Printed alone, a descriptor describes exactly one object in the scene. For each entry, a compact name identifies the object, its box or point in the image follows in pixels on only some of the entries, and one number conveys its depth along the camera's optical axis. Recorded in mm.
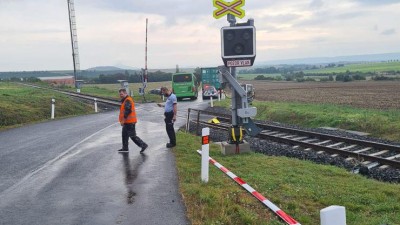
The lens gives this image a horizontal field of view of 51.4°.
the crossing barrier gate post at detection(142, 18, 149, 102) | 36431
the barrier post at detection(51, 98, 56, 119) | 22388
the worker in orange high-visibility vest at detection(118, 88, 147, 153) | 11000
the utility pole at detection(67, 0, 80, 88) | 47375
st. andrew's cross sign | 10391
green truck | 46469
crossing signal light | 9812
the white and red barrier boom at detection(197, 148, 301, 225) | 5785
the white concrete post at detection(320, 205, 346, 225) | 2859
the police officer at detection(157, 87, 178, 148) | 11648
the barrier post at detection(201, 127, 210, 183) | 7727
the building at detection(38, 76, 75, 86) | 71812
